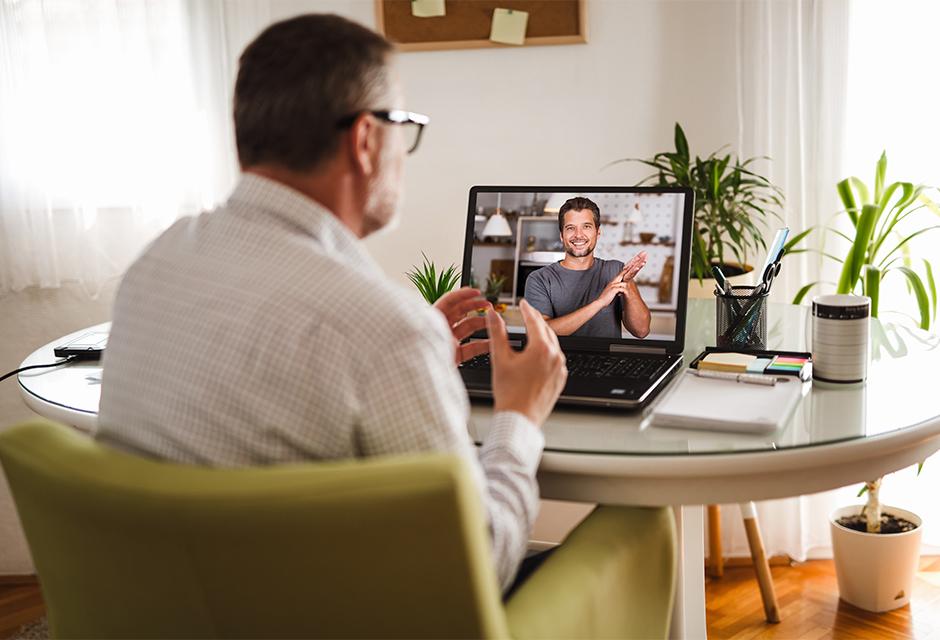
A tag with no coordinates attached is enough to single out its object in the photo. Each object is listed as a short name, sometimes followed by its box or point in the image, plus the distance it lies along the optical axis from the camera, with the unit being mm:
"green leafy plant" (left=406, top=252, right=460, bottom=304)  2156
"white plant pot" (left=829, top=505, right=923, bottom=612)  2424
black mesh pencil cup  1617
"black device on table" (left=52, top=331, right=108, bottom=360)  1825
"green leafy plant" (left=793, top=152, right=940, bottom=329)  2363
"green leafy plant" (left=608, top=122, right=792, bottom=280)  2420
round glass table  1149
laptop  1605
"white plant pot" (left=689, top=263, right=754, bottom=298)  2412
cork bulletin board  2773
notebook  1225
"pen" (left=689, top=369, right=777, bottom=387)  1391
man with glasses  901
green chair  791
